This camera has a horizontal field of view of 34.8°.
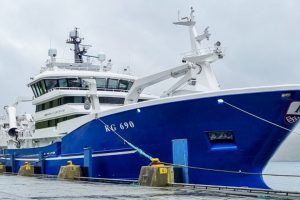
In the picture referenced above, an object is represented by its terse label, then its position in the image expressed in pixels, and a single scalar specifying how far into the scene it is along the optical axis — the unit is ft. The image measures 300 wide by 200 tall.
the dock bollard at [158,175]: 49.21
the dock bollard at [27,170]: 82.64
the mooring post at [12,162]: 95.80
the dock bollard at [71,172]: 66.13
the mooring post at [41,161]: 80.38
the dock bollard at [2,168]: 99.15
